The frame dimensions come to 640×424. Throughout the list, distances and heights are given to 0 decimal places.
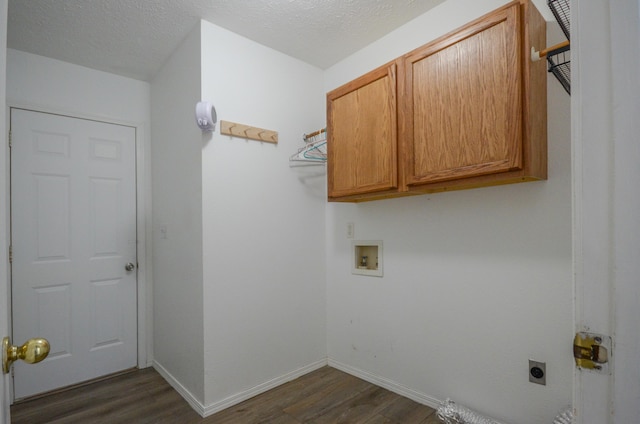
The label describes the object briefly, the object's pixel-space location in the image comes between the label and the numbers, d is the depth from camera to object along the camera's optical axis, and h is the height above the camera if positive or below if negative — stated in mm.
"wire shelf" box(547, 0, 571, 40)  1130 +793
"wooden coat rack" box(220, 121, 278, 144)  2141 +578
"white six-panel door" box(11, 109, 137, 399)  2342 -250
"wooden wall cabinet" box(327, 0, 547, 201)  1395 +507
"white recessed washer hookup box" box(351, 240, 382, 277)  2361 -357
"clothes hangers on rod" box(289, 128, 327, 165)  2424 +498
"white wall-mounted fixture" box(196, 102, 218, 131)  1956 +611
